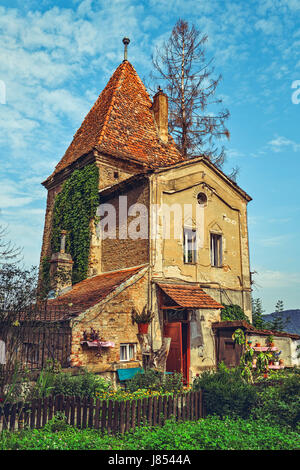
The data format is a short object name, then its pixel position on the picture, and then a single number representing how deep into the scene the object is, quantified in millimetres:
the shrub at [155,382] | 11172
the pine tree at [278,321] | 20091
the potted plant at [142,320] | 13336
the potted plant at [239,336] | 14108
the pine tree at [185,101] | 23938
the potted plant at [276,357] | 14566
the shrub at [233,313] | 16547
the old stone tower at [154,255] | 12852
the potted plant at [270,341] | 15094
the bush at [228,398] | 9547
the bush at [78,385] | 9766
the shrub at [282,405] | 8898
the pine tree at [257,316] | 20008
